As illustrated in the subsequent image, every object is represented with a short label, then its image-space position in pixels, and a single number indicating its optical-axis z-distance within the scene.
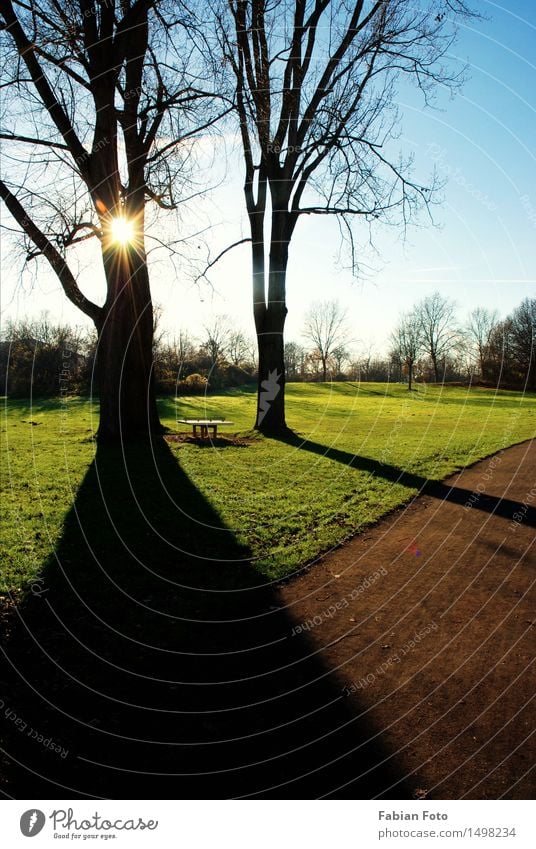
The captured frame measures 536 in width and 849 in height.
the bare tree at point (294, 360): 61.31
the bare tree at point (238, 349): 45.78
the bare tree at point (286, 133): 18.41
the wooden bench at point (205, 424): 19.09
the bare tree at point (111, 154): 14.76
